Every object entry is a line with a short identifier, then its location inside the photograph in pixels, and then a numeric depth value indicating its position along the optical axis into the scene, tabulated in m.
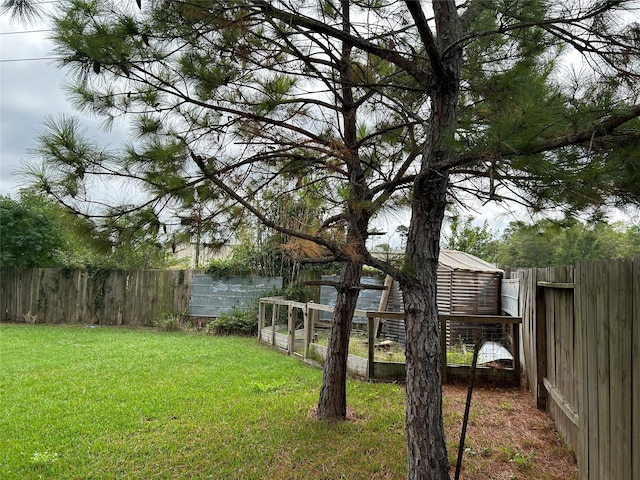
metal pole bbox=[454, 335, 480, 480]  2.34
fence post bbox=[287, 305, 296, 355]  7.16
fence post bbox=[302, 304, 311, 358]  6.71
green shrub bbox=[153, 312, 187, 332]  10.27
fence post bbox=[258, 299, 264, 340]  8.63
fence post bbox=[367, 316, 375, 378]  5.42
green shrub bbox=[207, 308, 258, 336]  9.57
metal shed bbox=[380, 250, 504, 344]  7.83
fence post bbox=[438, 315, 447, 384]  5.06
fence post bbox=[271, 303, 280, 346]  7.90
